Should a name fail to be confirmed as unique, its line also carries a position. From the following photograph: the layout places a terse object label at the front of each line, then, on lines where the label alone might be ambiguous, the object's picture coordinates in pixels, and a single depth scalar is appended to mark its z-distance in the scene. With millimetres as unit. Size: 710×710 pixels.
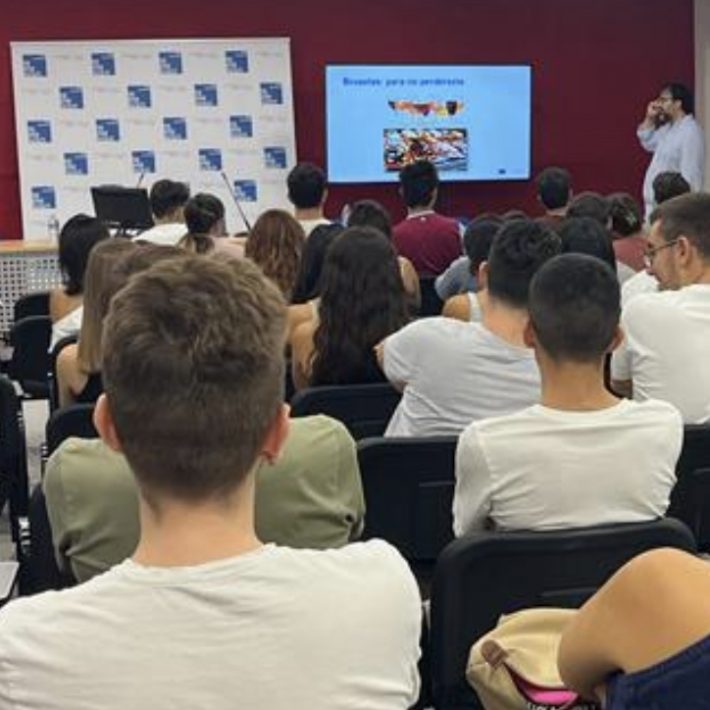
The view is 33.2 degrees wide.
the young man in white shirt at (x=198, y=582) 1158
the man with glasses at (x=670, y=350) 3096
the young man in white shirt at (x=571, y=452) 2197
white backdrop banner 8906
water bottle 8797
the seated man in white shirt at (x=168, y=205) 6344
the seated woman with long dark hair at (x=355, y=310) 3578
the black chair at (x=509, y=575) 1954
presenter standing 9250
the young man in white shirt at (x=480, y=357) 2896
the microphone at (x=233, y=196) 9252
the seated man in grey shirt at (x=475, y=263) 3664
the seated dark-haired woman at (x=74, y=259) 4480
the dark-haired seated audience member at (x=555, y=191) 6414
